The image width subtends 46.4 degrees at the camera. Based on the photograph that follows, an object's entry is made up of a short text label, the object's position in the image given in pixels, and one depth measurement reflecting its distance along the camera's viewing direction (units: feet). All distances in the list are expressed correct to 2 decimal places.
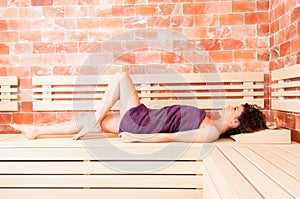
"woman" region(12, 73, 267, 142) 7.79
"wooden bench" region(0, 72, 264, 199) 7.18
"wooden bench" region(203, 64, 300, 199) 4.29
